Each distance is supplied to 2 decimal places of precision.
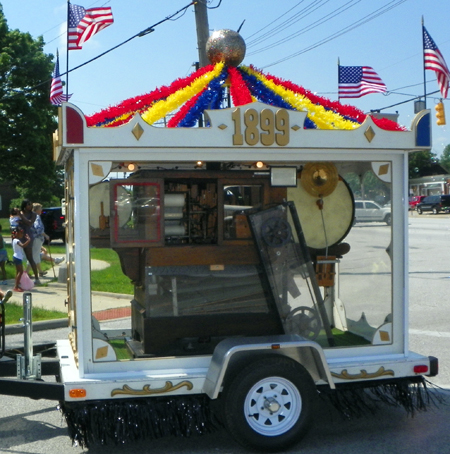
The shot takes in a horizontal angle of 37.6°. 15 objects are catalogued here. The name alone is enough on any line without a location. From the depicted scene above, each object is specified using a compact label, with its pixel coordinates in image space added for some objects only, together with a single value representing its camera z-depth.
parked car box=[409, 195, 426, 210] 58.99
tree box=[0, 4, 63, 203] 33.91
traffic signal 21.75
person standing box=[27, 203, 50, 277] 13.30
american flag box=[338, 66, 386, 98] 16.38
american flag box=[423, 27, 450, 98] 17.45
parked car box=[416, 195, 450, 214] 51.00
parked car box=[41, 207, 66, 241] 26.05
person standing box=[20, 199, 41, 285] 12.55
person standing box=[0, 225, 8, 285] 12.45
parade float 4.41
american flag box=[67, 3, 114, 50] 15.27
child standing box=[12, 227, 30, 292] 12.01
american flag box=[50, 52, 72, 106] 17.27
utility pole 11.55
